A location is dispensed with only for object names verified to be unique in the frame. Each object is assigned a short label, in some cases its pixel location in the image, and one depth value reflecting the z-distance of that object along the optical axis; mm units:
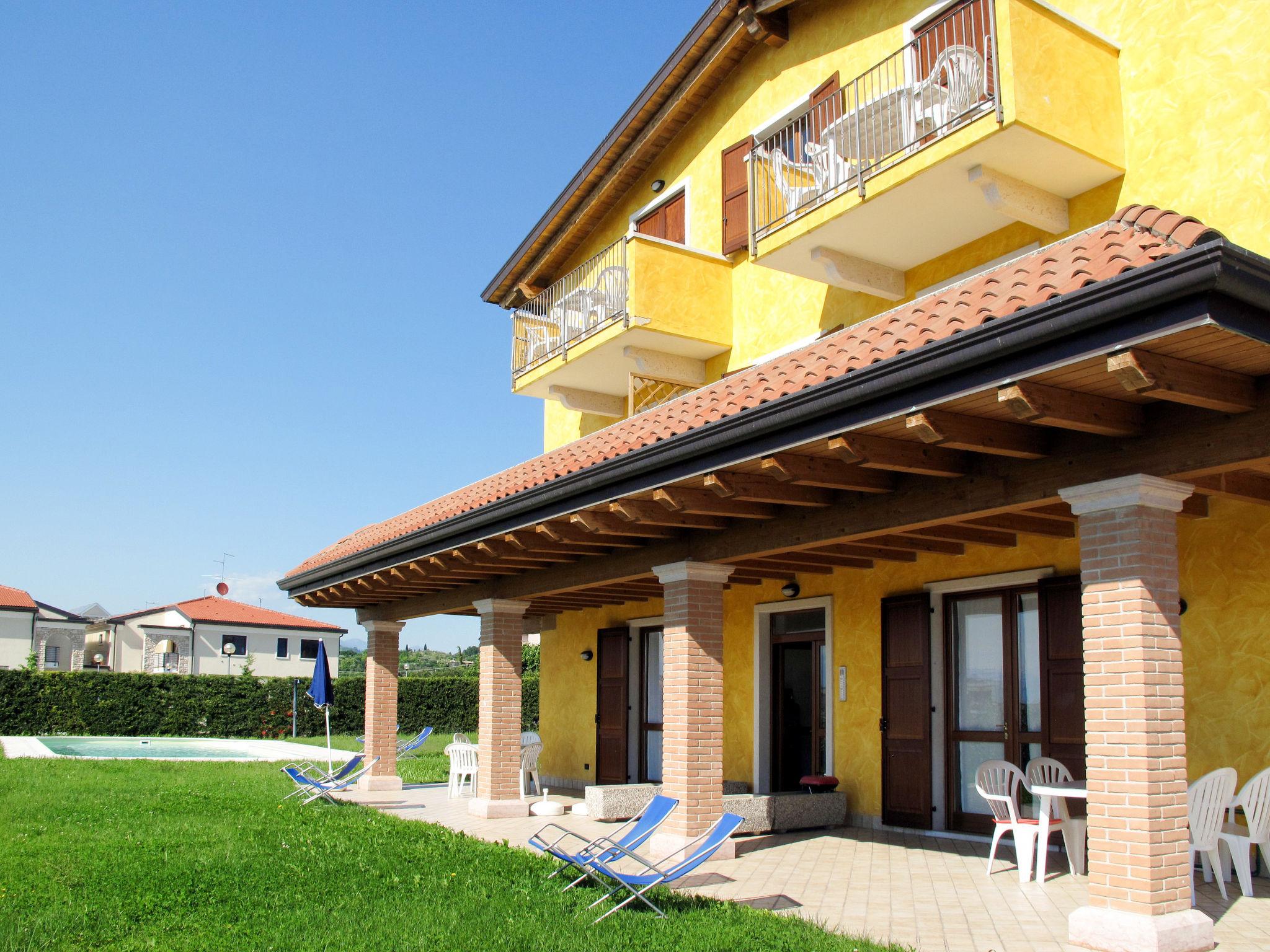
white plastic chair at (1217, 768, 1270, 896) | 7766
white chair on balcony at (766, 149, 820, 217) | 11898
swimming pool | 23953
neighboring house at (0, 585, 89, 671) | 45625
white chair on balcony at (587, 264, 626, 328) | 14664
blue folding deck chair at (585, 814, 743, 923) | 7387
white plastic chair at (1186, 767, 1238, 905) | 7781
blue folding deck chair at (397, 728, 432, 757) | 20453
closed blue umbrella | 16297
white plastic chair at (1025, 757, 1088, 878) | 8742
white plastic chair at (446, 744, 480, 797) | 16594
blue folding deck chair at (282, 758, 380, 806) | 14180
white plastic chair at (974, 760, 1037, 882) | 8562
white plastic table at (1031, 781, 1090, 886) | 8023
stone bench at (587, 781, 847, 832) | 11328
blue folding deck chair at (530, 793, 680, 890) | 8164
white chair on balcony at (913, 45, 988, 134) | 9977
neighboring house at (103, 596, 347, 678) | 51656
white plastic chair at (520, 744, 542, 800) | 16344
